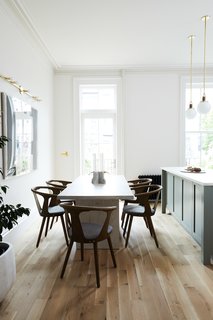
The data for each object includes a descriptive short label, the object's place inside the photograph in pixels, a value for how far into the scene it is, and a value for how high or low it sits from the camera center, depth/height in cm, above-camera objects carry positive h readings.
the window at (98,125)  600 +46
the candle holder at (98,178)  354 -46
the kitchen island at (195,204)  273 -75
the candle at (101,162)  362 -25
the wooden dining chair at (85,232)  232 -84
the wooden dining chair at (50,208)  313 -83
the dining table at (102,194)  263 -53
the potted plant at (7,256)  199 -90
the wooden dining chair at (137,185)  352 -60
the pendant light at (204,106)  374 +55
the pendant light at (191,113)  413 +50
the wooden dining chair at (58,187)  351 -61
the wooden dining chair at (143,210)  310 -84
